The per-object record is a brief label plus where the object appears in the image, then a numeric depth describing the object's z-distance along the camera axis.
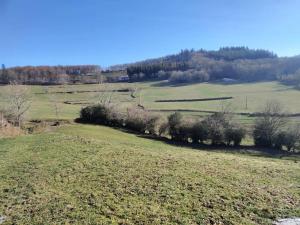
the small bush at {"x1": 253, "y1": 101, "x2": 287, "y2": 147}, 31.12
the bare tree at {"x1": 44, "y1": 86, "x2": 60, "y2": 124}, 48.28
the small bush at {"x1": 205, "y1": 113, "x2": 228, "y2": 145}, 30.52
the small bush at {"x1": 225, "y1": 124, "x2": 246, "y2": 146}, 30.75
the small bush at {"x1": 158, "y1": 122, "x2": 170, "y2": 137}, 33.83
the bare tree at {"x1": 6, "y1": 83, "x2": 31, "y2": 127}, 36.20
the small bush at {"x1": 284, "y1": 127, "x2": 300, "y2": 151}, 29.54
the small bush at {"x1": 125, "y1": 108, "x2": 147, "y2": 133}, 35.47
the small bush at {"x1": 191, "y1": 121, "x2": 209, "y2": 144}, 30.73
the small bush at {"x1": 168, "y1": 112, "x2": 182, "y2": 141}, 32.48
